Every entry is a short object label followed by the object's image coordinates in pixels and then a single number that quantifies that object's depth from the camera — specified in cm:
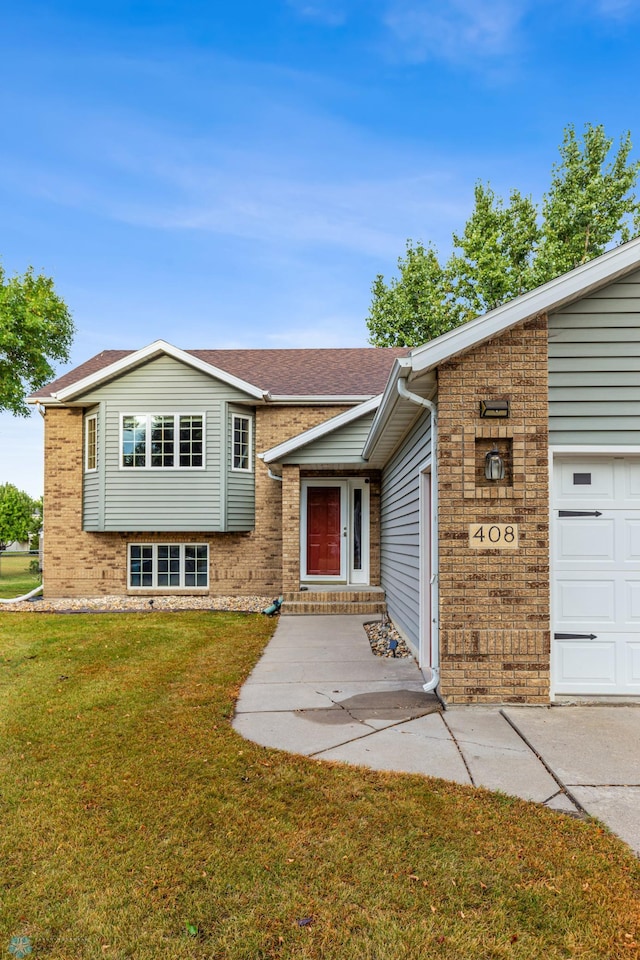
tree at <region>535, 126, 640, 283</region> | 2103
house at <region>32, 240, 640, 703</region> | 488
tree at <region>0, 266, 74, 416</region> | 1762
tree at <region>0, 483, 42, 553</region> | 2281
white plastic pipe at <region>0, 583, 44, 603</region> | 1231
